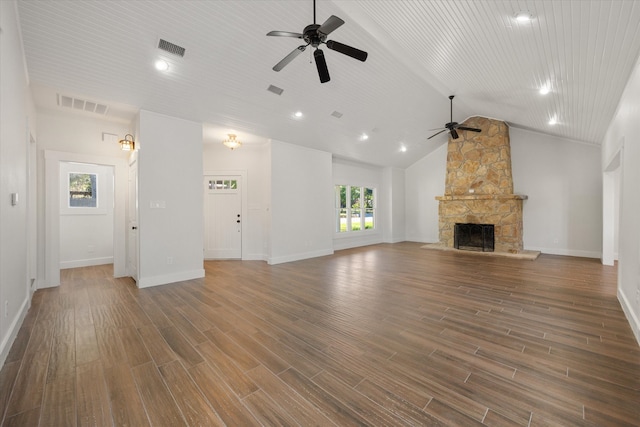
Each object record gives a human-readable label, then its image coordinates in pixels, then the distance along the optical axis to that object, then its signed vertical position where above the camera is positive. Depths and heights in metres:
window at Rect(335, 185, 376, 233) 8.45 +0.13
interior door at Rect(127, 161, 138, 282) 4.52 -0.24
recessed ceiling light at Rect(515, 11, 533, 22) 2.45 +1.83
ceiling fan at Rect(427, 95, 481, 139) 5.96 +1.93
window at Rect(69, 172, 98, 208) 6.02 +0.54
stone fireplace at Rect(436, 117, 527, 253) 7.23 +0.69
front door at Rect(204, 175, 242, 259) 6.56 -0.13
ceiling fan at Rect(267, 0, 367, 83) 2.50 +1.71
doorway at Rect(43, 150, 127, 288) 4.34 +0.06
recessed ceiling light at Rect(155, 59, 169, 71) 3.46 +1.96
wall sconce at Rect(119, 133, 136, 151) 4.55 +1.19
